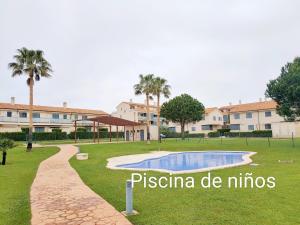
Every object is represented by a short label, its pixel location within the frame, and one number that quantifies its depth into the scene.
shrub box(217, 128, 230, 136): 63.56
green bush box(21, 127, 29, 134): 52.19
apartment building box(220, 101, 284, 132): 63.12
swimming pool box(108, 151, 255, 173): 18.45
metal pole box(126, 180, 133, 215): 7.15
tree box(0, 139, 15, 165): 18.20
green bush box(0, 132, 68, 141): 50.25
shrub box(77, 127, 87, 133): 60.44
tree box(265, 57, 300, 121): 24.17
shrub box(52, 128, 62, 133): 56.05
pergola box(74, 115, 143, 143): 40.52
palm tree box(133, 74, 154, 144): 46.19
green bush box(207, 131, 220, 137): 64.01
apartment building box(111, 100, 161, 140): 71.81
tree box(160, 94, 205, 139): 54.84
